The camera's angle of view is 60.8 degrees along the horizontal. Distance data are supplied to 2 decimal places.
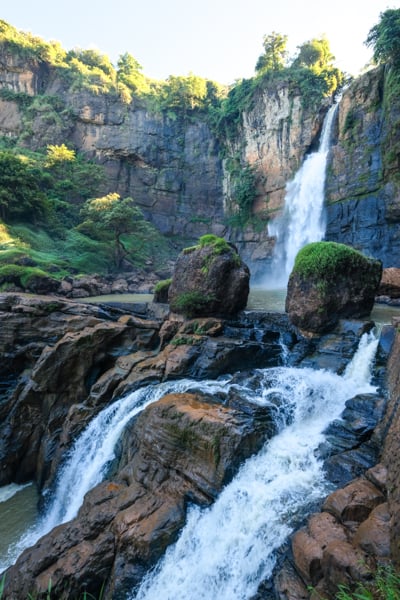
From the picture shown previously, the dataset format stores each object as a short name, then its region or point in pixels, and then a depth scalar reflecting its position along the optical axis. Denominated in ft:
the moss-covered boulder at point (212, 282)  34.30
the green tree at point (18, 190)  73.36
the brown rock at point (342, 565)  10.62
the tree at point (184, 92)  123.65
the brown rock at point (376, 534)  10.94
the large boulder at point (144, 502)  15.92
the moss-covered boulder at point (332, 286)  29.12
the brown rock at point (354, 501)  13.06
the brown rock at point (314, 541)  12.08
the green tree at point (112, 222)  80.48
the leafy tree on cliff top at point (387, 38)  58.59
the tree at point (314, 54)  101.81
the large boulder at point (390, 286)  45.91
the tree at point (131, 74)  126.52
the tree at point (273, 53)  104.78
